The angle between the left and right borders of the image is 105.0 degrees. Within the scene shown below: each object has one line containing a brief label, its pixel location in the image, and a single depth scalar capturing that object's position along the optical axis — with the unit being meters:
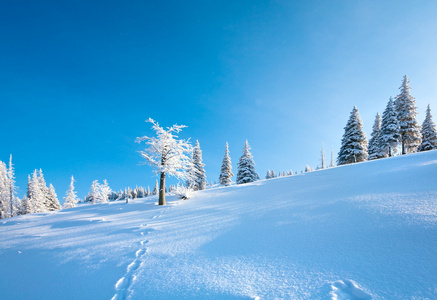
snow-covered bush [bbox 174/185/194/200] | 15.22
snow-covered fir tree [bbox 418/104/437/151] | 28.05
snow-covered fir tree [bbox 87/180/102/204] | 43.25
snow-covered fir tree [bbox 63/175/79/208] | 44.88
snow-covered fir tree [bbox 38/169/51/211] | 40.67
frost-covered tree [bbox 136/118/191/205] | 14.70
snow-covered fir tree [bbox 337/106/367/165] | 27.42
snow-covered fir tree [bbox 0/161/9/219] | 28.08
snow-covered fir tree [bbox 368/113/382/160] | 31.73
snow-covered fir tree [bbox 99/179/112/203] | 43.33
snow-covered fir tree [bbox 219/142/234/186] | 34.44
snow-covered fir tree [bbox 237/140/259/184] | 31.39
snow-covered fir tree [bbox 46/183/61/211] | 42.39
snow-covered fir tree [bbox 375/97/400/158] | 25.72
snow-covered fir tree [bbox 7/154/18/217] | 28.88
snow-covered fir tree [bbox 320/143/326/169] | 50.88
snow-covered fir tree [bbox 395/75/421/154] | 24.50
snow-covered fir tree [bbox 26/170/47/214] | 33.47
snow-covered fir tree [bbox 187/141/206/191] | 34.00
